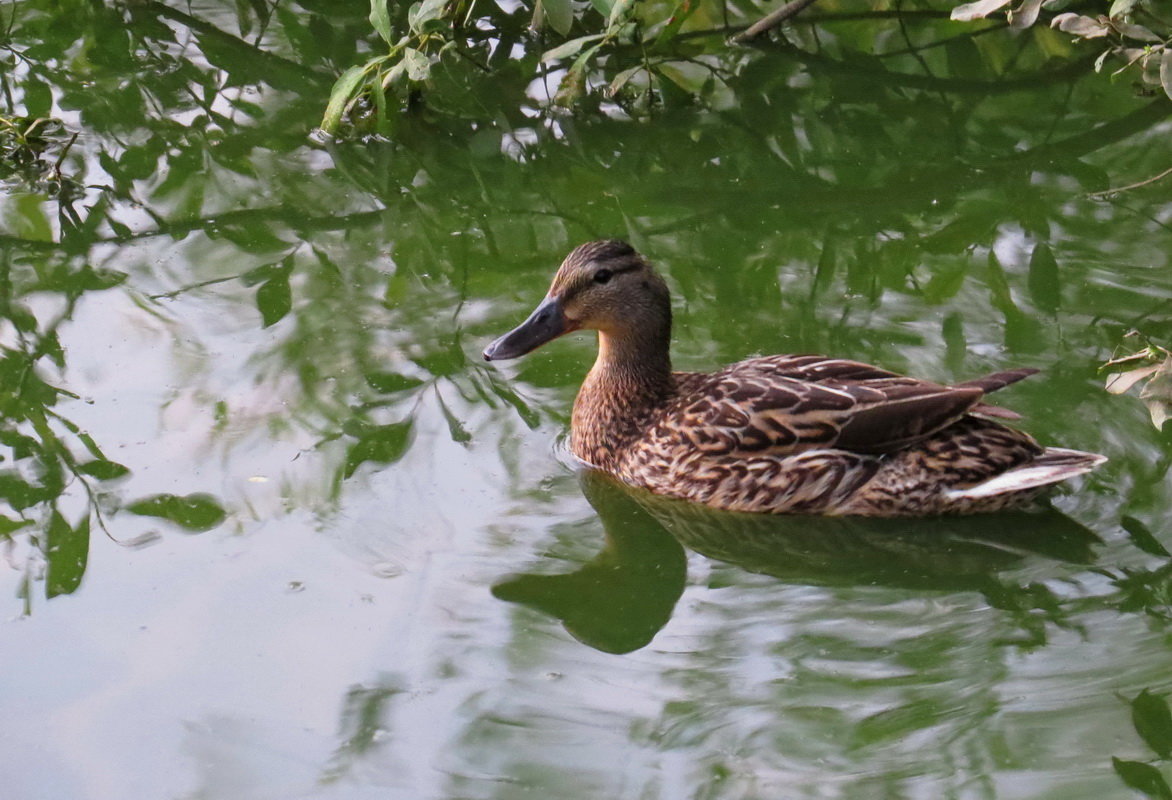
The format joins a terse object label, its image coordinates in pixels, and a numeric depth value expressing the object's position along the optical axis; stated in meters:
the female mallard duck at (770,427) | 10.90
